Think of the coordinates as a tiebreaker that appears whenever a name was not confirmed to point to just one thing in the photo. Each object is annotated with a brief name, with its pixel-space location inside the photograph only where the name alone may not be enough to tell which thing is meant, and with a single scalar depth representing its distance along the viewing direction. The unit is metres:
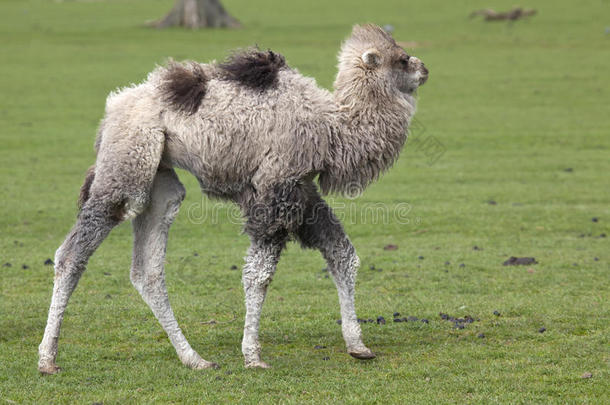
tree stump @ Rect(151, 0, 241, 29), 84.06
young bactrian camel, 14.09
